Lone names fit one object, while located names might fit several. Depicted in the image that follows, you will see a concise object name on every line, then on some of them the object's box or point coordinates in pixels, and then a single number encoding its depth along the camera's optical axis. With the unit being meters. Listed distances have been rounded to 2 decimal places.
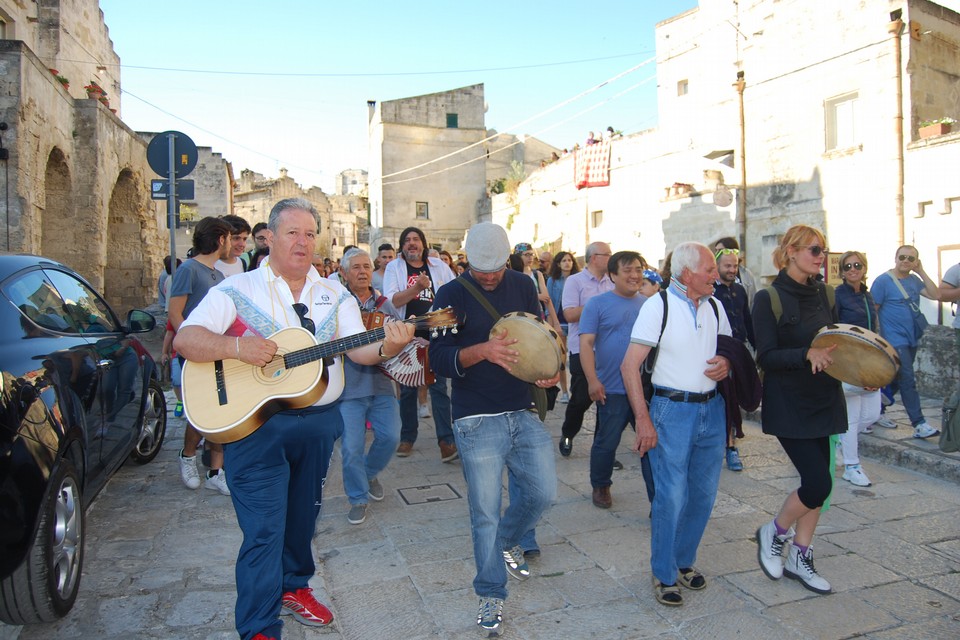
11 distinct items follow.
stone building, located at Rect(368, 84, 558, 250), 33.84
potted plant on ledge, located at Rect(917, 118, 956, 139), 10.91
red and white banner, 21.17
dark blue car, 2.71
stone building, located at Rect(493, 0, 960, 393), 11.45
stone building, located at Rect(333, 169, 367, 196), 82.09
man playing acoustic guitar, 2.87
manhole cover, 5.18
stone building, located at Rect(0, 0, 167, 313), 9.47
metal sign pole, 7.45
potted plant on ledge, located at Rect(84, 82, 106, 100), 12.69
